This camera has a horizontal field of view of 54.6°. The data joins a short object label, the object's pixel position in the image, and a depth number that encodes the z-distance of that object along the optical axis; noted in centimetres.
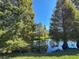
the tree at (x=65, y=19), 936
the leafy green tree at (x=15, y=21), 793
